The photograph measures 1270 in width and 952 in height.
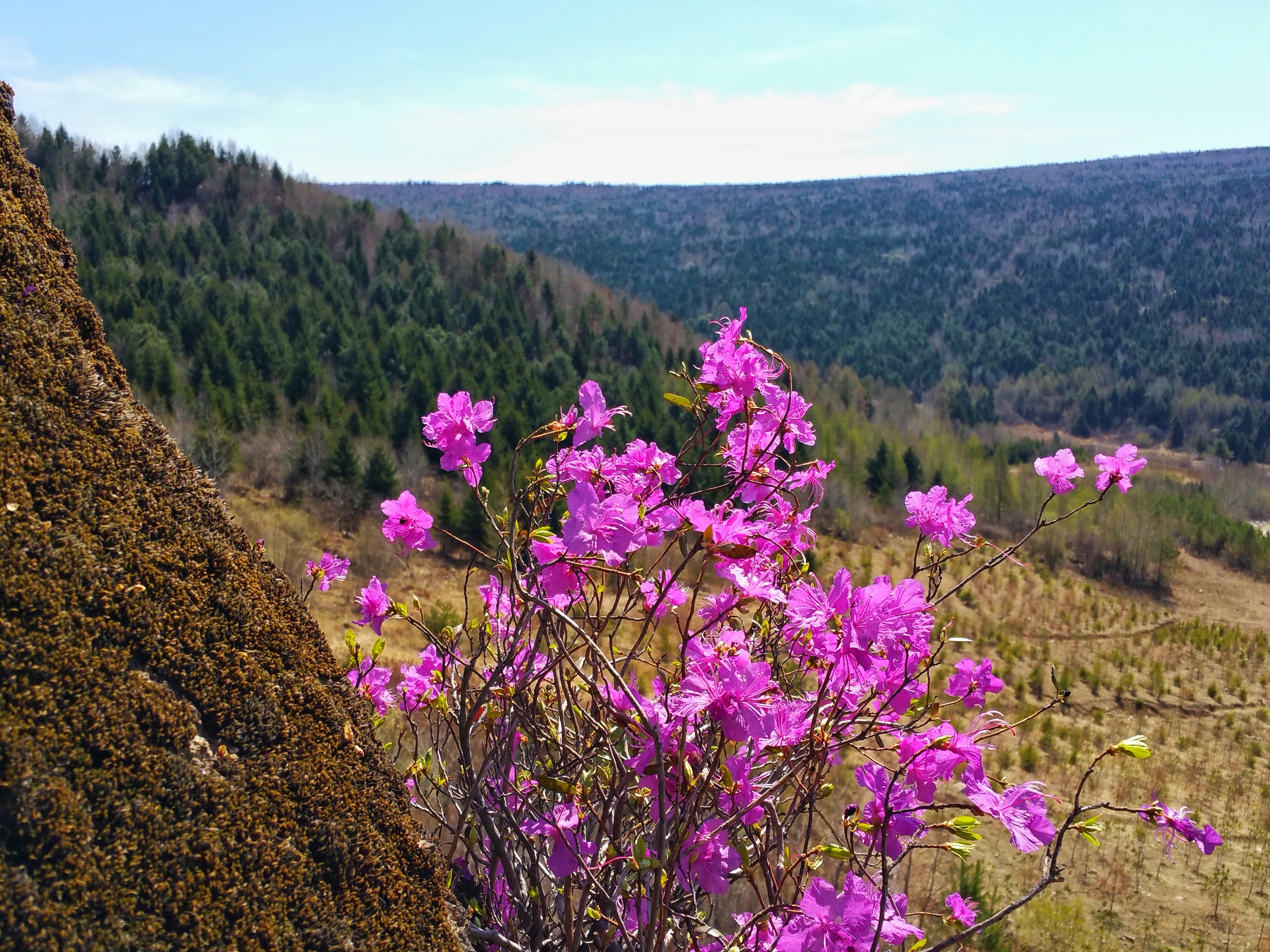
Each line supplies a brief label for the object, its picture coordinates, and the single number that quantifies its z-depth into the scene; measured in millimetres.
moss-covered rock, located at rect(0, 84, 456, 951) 894
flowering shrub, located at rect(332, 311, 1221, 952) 1206
